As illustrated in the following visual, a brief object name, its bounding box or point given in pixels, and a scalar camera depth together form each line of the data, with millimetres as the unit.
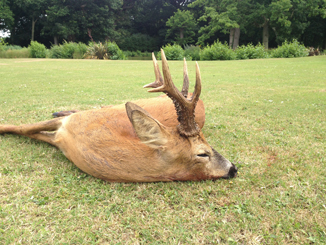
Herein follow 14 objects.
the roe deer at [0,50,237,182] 2457
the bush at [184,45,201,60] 26078
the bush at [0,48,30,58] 25442
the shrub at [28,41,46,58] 26031
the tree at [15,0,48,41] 42719
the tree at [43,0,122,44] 43188
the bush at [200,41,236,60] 23562
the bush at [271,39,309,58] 22562
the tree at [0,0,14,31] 40938
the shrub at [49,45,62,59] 26203
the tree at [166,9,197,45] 48469
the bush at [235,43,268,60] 23469
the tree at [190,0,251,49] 34384
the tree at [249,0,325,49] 32344
